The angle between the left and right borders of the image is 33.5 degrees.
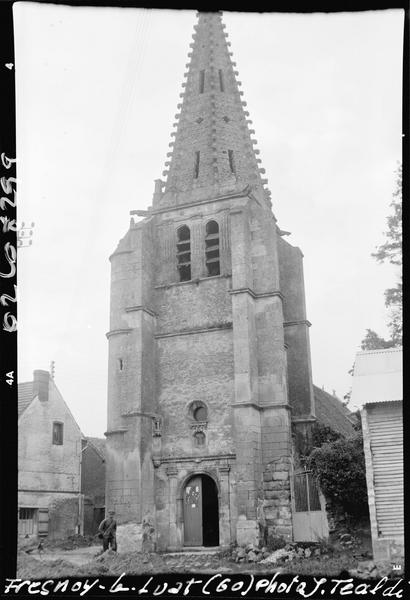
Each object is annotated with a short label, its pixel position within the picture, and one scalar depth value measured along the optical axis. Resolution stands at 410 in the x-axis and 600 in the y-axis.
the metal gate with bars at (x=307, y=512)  24.83
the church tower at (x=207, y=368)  25.70
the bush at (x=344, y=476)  24.56
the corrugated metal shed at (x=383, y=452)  17.81
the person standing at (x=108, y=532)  23.09
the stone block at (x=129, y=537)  24.97
